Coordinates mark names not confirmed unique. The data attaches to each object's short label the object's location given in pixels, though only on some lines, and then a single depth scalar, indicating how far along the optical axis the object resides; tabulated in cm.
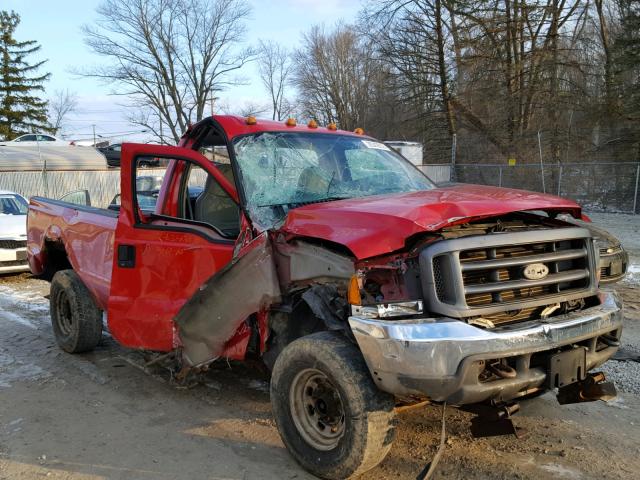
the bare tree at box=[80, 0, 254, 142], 3522
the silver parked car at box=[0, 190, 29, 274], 991
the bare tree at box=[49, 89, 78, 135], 5121
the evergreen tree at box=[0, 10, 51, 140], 4534
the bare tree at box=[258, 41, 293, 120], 5259
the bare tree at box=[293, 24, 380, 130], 5156
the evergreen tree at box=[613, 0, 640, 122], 2191
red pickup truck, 287
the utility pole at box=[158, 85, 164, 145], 3650
